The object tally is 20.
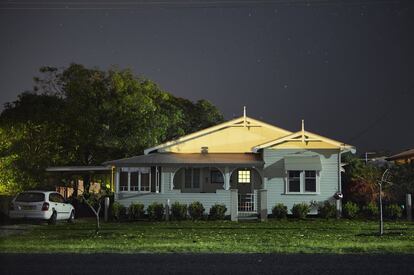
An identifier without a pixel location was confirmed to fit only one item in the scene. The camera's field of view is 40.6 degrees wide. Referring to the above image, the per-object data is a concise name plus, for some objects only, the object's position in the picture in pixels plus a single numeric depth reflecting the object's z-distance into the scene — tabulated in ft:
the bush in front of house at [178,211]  90.12
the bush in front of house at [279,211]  92.29
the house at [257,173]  95.91
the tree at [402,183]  102.29
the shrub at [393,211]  88.43
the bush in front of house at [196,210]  90.46
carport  105.03
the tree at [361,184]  102.93
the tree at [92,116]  113.70
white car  80.02
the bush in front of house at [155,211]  89.97
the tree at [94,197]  70.46
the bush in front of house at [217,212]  90.27
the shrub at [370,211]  91.86
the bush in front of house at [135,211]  90.84
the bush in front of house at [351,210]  91.45
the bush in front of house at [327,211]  92.79
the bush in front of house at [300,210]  92.12
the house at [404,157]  164.23
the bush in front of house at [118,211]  90.68
